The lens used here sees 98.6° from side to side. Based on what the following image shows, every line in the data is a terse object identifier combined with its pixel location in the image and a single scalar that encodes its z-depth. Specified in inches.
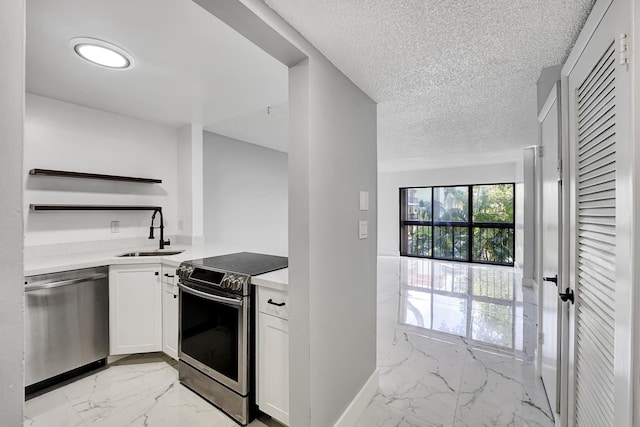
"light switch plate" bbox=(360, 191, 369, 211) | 77.0
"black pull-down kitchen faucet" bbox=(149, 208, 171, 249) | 116.0
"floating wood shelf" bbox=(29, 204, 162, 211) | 91.2
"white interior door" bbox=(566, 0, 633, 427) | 35.1
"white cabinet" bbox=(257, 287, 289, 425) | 63.6
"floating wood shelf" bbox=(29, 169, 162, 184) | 91.4
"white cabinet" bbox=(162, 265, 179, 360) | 90.0
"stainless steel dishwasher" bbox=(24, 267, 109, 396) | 77.0
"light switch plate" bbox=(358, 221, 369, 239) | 76.2
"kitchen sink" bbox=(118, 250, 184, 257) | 105.1
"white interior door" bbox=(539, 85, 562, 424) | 63.9
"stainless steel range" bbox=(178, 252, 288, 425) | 68.4
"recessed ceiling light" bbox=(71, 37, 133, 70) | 64.8
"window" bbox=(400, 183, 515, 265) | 251.8
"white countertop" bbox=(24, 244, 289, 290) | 67.2
